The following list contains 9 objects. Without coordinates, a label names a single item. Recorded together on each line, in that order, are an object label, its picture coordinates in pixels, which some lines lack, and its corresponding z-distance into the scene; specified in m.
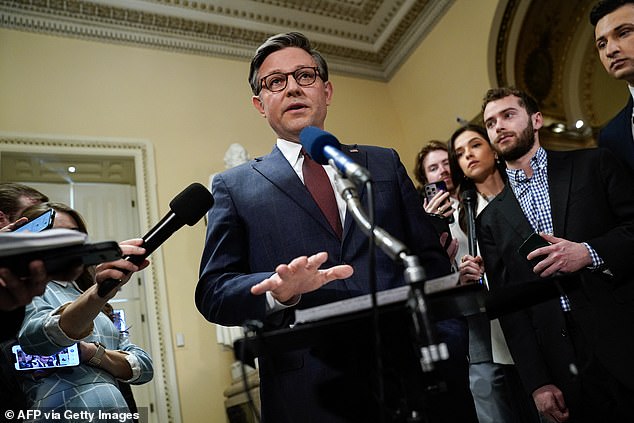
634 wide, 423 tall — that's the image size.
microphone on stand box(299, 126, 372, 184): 1.00
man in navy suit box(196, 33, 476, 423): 1.10
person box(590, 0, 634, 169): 2.22
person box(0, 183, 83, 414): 1.02
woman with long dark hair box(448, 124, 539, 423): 2.37
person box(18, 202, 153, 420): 1.51
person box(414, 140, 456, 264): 2.42
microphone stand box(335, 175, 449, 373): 0.80
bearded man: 1.71
